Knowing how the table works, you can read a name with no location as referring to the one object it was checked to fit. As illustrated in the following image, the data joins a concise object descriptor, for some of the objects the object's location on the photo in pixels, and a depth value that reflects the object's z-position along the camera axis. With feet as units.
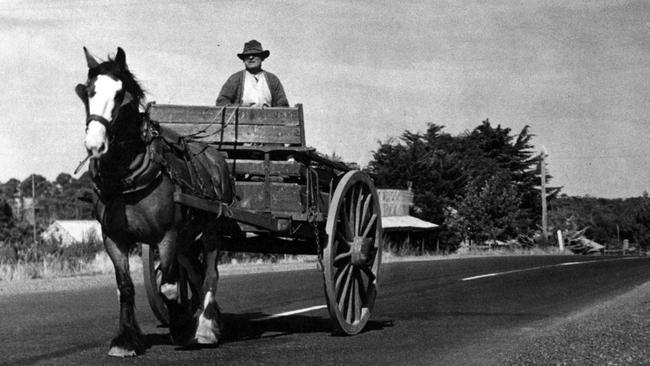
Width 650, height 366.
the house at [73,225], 275.59
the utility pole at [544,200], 190.26
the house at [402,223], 158.61
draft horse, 24.34
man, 34.94
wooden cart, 31.37
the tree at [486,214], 173.27
